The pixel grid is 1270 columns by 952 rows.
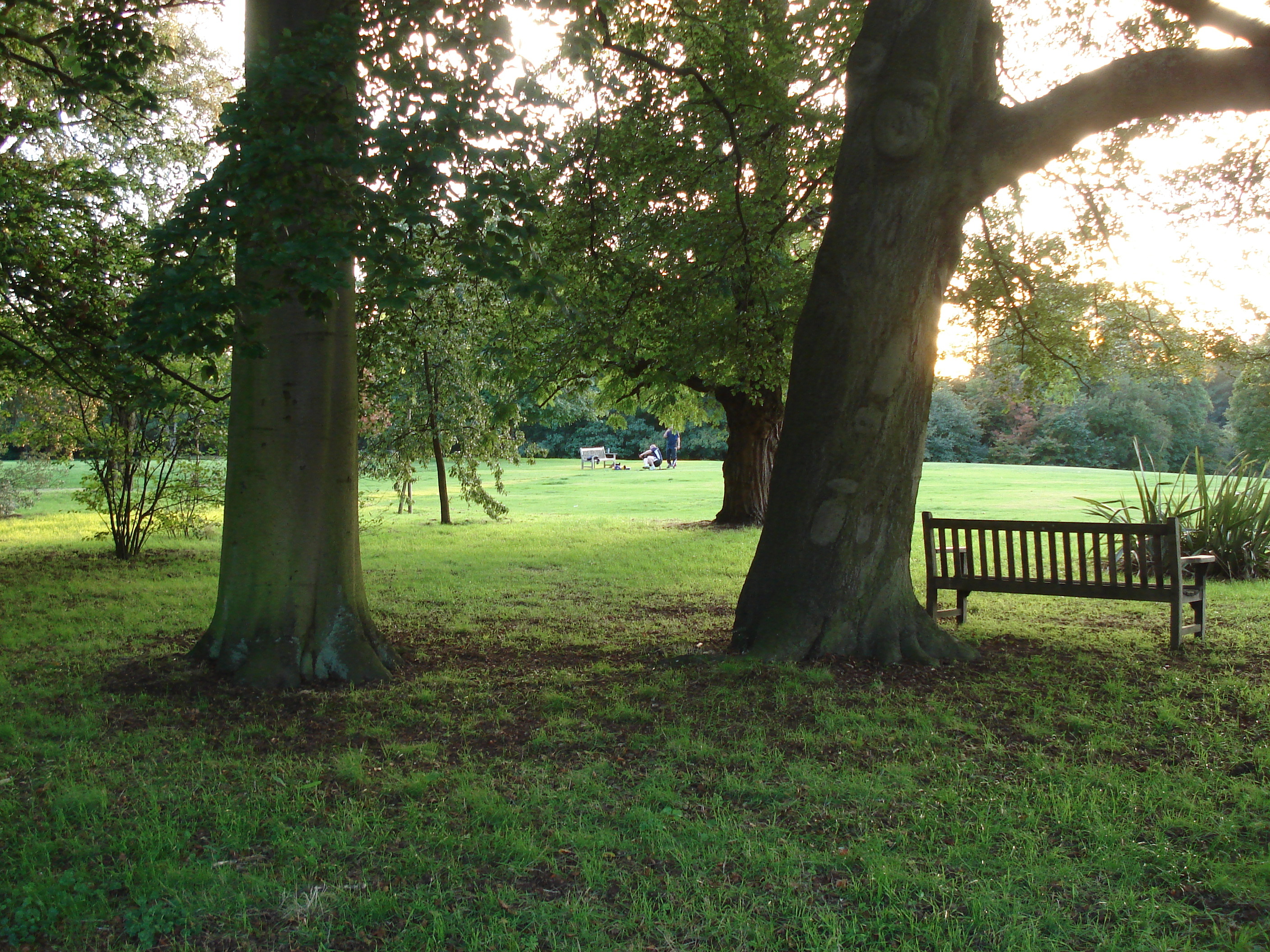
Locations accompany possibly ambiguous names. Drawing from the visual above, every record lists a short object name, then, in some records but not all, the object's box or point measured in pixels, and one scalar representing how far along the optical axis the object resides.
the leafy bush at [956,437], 57.56
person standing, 45.56
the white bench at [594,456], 46.97
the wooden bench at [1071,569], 7.07
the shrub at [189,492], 13.16
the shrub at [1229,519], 11.24
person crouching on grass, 44.98
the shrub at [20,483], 20.78
